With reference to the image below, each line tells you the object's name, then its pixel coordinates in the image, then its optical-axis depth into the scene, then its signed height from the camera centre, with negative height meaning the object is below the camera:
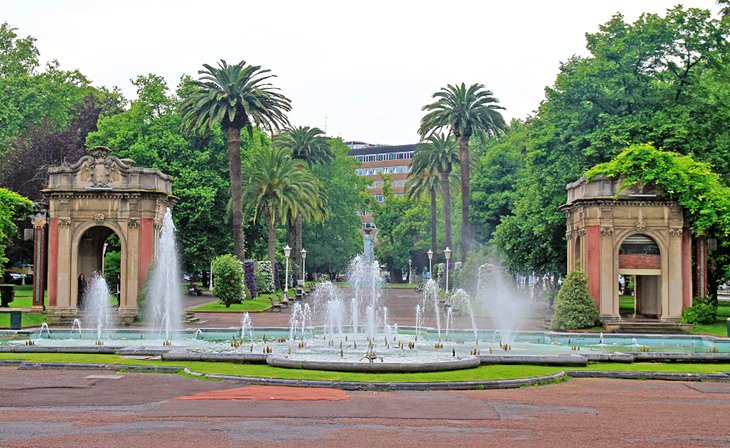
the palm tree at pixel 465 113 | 70.31 +13.10
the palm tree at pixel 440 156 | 85.00 +11.77
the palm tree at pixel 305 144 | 84.56 +12.85
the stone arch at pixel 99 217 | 39.81 +2.71
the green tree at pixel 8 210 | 45.06 +3.52
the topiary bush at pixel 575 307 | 38.38 -1.20
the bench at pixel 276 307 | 54.13 -1.77
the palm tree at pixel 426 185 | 88.27 +9.58
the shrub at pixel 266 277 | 68.08 +0.08
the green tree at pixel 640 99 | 42.00 +8.82
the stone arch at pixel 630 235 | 39.03 +1.85
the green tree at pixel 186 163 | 63.78 +8.40
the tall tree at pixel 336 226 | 99.62 +5.97
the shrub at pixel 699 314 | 38.44 -1.49
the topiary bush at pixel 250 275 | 60.53 +0.20
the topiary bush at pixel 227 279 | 51.47 -0.07
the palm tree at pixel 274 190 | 68.56 +6.85
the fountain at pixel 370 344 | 23.12 -2.17
